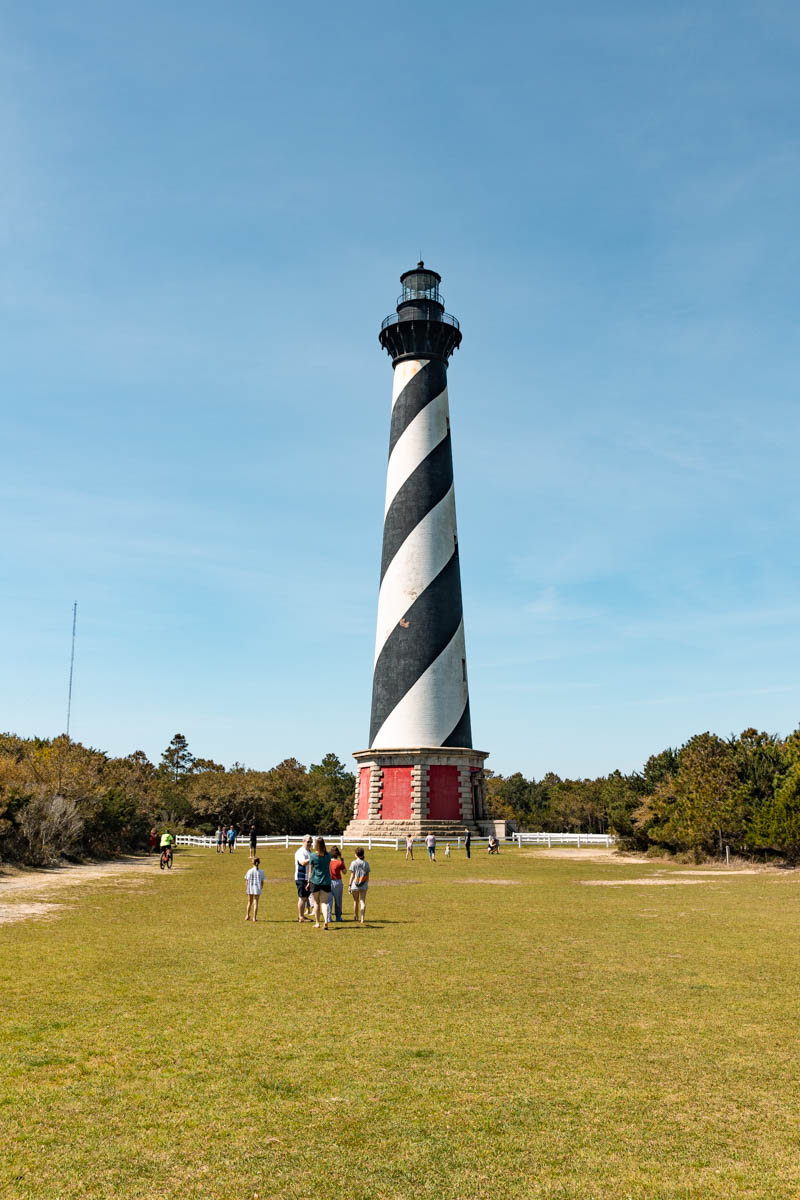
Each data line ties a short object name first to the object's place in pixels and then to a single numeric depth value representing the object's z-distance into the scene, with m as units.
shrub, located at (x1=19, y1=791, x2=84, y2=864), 28.73
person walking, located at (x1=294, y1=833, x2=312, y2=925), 16.80
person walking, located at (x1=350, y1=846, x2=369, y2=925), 16.23
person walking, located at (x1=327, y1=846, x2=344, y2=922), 16.23
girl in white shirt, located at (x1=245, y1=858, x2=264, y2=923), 16.12
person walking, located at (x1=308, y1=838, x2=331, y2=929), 15.59
